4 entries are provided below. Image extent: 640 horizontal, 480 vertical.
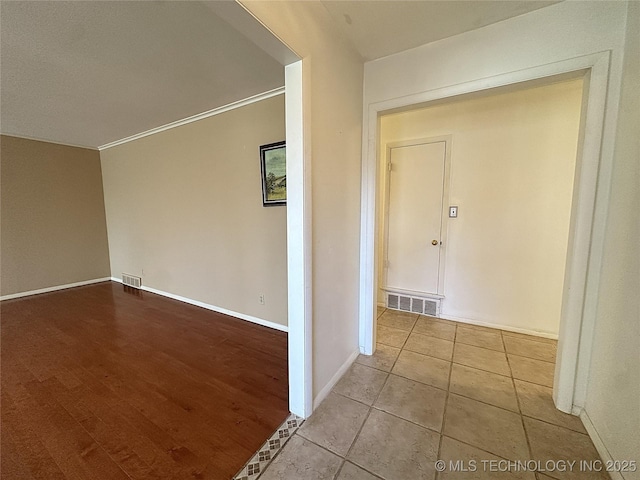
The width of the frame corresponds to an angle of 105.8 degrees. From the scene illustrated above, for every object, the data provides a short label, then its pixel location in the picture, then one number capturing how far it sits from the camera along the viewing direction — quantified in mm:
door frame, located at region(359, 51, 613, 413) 1376
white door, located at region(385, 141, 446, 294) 2953
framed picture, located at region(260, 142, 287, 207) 2539
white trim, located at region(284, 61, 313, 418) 1375
